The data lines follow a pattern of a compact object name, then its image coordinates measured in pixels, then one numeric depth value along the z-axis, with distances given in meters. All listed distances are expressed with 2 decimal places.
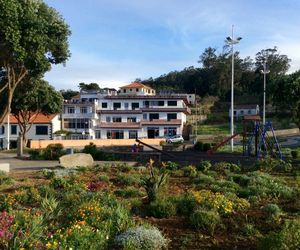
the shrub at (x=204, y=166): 11.96
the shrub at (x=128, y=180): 9.52
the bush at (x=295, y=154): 19.14
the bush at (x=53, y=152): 19.05
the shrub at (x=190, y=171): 10.90
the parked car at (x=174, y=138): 38.56
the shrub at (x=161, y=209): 5.95
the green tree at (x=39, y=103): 30.75
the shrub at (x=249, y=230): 4.91
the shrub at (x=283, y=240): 3.90
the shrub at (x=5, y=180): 9.43
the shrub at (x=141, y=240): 4.29
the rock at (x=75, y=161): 13.49
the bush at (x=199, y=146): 25.09
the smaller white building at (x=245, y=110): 58.96
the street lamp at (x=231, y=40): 23.58
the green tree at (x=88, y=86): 65.16
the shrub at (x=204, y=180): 9.44
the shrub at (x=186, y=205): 5.97
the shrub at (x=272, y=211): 5.62
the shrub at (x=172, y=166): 12.14
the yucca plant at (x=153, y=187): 6.63
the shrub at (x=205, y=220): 5.11
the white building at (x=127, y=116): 44.98
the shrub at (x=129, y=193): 7.96
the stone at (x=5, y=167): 12.73
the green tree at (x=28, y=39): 13.77
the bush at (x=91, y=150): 18.93
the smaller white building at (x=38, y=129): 43.29
